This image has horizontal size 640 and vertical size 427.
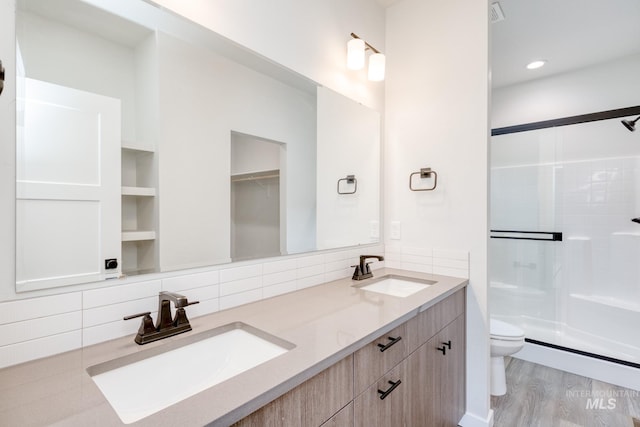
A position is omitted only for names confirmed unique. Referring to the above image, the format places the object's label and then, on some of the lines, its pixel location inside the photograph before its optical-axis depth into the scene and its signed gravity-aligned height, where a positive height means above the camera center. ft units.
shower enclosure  8.34 -0.63
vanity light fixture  5.79 +3.02
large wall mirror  2.70 +0.74
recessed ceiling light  8.81 +4.28
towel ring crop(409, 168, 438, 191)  6.21 +0.77
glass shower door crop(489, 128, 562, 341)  9.40 -0.62
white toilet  6.73 -2.97
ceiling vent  6.43 +4.32
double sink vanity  2.00 -1.28
